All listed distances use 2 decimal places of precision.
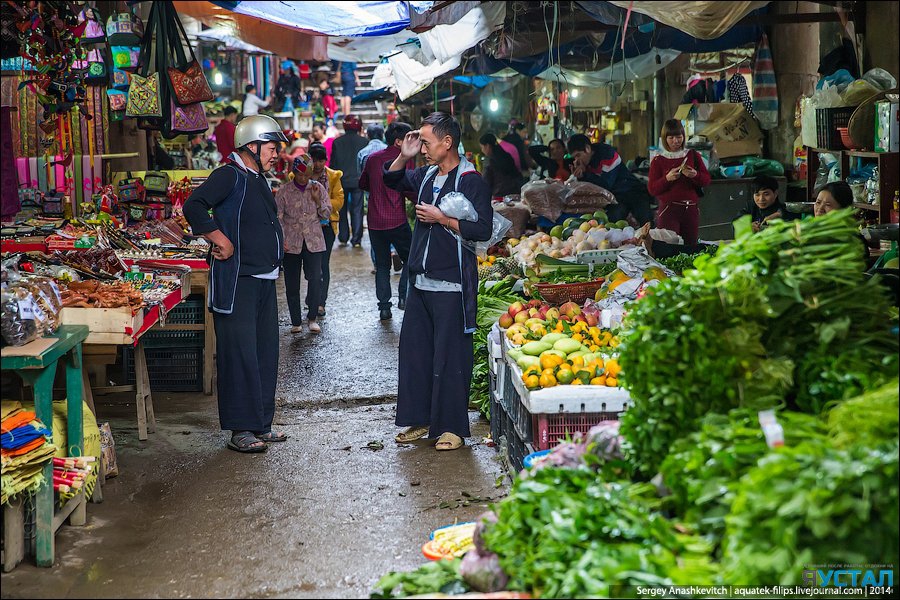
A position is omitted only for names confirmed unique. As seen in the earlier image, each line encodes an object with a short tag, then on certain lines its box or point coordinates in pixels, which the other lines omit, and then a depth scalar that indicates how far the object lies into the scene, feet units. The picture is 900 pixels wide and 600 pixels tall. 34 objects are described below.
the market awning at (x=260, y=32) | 36.91
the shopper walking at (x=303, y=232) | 33.83
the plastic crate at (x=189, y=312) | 26.07
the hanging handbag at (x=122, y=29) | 30.37
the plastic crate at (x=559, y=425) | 16.30
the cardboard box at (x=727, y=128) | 41.29
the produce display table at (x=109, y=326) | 19.33
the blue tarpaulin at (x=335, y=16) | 27.25
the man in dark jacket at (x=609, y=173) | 39.06
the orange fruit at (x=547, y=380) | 16.67
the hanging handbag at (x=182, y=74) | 30.27
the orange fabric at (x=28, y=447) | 14.43
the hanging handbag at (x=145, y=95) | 30.07
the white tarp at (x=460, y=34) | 27.71
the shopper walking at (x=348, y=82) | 84.33
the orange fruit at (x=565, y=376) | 16.83
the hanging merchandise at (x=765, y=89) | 39.40
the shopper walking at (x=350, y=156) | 50.37
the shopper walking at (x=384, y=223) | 34.88
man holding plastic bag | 20.40
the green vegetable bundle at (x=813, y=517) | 9.18
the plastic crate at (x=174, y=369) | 26.58
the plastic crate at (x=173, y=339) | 26.32
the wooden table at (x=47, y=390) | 14.70
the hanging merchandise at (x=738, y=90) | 44.39
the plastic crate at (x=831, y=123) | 26.23
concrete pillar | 39.14
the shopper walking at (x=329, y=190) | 36.40
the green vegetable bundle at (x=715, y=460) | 10.49
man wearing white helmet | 20.42
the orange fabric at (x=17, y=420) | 14.49
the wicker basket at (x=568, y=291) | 23.25
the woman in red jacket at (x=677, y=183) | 33.17
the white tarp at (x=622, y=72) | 41.88
